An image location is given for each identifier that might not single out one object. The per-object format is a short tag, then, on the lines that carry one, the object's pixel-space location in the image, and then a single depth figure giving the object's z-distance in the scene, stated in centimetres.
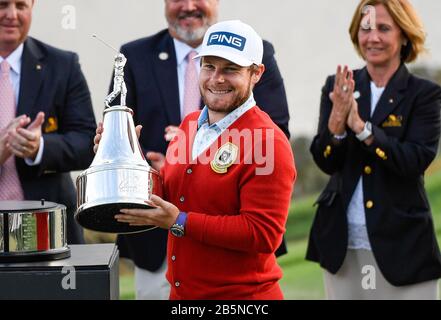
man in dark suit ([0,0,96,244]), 755
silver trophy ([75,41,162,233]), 520
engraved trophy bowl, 547
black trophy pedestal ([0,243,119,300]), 528
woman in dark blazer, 775
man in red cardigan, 543
